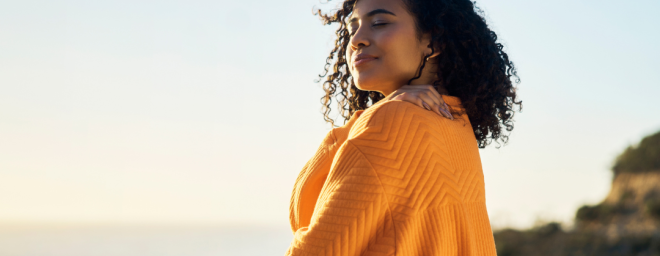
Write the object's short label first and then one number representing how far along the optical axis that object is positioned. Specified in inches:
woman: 55.6
